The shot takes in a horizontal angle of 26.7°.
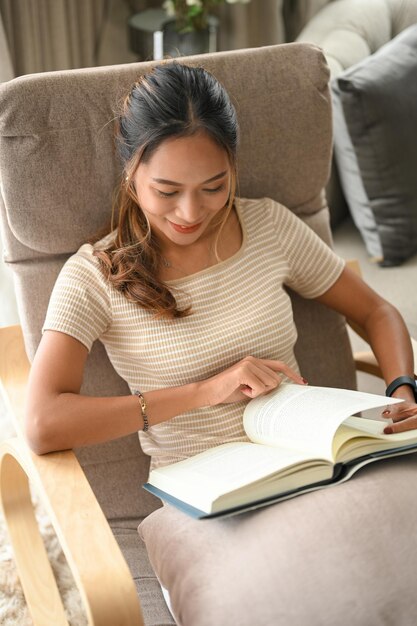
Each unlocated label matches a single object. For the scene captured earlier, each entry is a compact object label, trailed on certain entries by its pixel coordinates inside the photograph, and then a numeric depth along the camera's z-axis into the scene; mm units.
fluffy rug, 1661
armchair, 1095
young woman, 1352
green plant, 2771
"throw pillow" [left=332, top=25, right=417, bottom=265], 2080
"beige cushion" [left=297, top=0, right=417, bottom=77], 2414
